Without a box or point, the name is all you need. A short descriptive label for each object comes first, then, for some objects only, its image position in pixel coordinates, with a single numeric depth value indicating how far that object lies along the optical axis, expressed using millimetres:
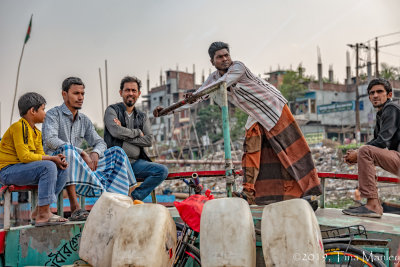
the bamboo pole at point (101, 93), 17278
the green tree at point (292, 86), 36850
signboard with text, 34438
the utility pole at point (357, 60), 26891
